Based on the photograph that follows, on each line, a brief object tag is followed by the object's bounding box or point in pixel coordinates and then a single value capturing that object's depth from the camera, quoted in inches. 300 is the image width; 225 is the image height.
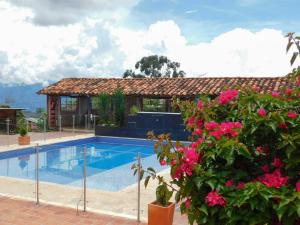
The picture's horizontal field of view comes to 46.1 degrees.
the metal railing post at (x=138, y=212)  224.4
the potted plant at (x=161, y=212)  203.0
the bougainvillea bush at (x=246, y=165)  97.0
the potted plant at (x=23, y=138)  600.3
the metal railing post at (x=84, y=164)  264.0
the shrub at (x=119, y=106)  815.7
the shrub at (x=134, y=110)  809.8
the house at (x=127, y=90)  813.2
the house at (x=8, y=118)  773.9
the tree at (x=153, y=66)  1733.5
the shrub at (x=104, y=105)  834.8
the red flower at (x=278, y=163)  106.7
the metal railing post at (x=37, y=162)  279.0
